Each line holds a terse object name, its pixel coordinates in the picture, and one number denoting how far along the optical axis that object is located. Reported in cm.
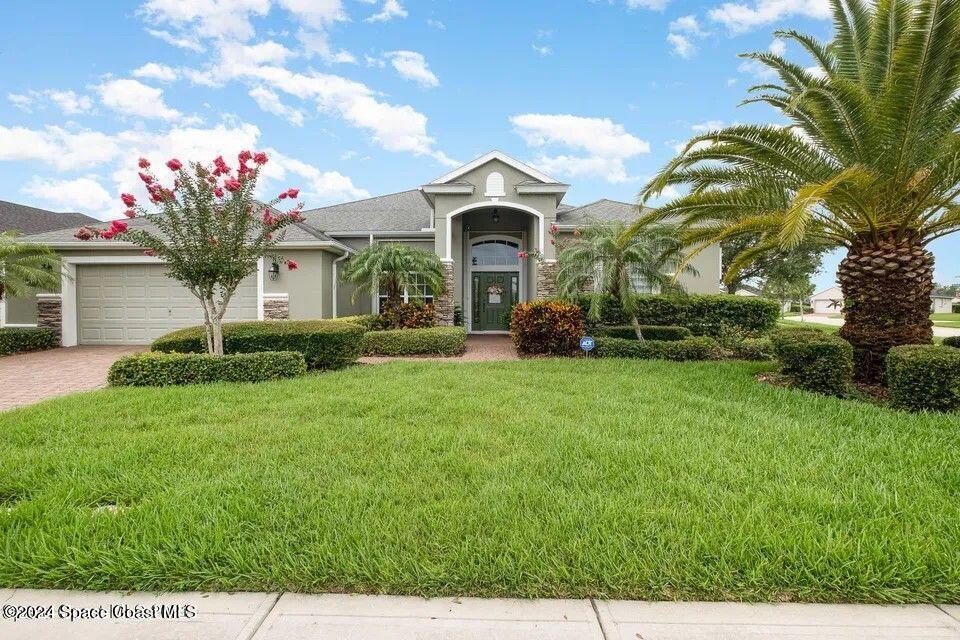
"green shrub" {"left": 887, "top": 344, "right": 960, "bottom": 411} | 503
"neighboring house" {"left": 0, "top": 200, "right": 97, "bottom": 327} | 1303
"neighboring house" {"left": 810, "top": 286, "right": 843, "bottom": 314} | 6256
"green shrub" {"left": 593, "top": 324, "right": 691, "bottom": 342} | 1088
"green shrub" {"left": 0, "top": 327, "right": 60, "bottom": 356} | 1144
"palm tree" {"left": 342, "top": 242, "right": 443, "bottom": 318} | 1170
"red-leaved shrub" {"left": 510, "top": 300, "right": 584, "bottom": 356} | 1027
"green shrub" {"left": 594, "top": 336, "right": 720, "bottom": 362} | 953
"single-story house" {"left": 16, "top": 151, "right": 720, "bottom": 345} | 1275
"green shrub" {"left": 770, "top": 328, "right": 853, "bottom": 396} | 607
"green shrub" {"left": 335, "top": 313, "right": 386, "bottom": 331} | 1257
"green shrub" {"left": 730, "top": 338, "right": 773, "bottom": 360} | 991
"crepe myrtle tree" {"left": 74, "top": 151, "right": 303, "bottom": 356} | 739
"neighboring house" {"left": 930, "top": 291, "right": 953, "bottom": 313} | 5258
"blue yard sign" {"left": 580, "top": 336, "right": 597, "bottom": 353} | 920
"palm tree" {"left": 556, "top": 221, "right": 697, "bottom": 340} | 979
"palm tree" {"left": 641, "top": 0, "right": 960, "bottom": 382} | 549
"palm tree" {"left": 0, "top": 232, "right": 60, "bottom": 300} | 1145
